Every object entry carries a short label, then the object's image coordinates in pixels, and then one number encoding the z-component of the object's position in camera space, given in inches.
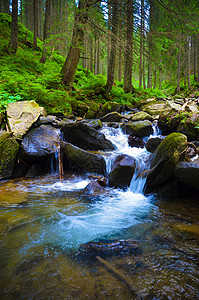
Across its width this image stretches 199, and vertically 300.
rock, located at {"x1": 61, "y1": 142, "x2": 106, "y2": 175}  257.9
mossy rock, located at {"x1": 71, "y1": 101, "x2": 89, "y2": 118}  475.4
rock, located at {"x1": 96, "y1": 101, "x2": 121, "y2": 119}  479.8
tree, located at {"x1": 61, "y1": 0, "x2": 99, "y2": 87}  409.7
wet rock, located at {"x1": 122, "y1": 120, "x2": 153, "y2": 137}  349.4
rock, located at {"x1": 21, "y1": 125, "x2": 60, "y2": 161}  249.8
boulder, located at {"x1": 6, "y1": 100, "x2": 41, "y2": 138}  265.4
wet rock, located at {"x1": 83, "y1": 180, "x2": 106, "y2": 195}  207.0
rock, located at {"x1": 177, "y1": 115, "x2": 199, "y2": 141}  283.9
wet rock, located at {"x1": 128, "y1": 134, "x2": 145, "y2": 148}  336.2
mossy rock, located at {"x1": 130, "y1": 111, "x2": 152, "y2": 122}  416.8
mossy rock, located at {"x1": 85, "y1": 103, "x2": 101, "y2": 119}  472.4
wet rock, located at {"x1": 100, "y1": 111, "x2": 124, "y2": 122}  427.2
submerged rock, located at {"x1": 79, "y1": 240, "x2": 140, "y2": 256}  104.5
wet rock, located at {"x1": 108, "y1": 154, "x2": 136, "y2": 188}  225.1
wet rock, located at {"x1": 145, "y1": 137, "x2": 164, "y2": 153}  297.7
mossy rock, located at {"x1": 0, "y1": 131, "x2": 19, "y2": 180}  232.2
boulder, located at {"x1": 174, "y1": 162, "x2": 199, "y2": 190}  171.1
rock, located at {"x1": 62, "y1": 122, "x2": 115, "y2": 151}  304.2
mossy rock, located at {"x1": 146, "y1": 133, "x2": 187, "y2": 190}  193.0
